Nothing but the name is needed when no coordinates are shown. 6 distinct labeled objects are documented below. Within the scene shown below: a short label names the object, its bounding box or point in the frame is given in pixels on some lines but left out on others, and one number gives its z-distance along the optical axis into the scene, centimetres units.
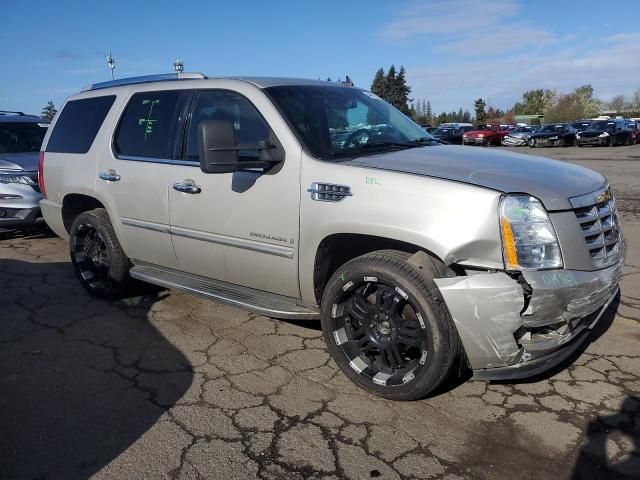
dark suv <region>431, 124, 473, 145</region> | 3596
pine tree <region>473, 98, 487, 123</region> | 9162
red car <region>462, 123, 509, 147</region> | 3684
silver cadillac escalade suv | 277
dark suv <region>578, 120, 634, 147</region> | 3256
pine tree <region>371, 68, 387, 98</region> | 6341
